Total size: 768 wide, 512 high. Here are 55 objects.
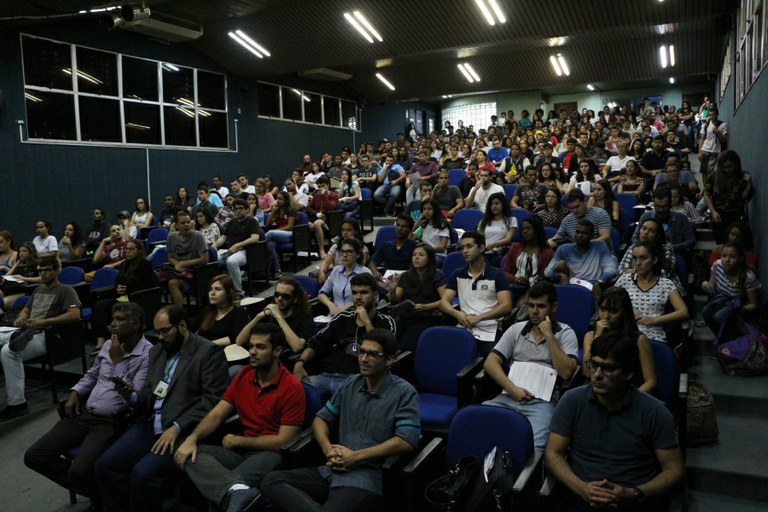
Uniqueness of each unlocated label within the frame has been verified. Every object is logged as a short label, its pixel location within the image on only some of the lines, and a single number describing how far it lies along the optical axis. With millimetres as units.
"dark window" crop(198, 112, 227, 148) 11727
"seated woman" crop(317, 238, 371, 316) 4594
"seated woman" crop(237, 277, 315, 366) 3896
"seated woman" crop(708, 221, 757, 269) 4355
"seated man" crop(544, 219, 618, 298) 4578
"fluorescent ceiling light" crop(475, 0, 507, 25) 9727
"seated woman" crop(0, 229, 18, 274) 6638
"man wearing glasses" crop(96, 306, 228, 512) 2895
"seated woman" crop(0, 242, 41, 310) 5754
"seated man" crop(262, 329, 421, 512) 2502
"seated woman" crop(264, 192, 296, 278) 7383
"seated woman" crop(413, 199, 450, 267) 6012
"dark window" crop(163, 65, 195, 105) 10828
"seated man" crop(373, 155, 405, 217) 9812
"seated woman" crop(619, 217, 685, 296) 4105
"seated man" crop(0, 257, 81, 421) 4461
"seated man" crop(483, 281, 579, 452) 2990
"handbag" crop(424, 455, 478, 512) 2309
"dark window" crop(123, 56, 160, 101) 10074
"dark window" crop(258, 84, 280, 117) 13332
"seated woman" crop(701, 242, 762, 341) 3812
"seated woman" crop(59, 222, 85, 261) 7559
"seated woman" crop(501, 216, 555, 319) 4723
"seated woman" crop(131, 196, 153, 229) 9242
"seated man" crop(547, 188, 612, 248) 5270
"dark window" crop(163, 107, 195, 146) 10898
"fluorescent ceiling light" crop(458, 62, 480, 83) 14617
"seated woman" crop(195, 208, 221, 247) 7109
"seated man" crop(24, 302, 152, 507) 3129
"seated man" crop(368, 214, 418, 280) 5336
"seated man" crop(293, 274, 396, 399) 3564
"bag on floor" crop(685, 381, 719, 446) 3104
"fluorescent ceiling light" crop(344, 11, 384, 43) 10344
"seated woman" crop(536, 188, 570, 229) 5957
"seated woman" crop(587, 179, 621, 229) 6020
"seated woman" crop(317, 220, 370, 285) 5424
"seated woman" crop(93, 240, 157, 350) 5311
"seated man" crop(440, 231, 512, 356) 4031
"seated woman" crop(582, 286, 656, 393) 2895
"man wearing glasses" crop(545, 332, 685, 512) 2229
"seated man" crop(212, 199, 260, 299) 6703
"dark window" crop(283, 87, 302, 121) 14125
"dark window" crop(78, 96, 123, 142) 9398
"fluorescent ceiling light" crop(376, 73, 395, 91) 15605
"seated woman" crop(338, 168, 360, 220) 8977
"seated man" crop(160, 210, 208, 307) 6027
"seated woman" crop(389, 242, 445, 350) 4215
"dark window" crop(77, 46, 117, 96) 9336
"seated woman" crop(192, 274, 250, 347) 4047
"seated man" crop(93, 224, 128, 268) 6926
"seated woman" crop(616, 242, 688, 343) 3590
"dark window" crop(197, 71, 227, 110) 11625
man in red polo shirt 2732
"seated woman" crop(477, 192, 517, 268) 5762
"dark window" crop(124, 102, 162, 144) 10109
